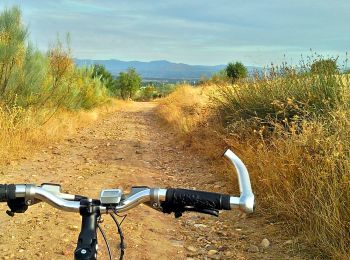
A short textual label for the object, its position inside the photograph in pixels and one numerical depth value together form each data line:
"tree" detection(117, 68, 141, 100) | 51.62
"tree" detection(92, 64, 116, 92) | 38.32
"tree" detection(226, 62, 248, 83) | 36.36
